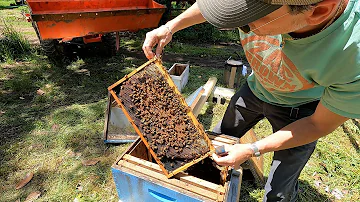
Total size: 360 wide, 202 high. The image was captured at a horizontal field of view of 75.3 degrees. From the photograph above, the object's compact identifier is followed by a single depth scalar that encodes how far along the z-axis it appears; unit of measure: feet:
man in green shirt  3.37
